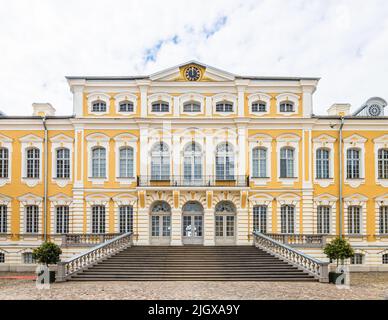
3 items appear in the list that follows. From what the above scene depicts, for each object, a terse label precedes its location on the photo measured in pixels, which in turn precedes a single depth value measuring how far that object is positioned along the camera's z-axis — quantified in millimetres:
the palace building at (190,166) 30219
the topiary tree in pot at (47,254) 23656
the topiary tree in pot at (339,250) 24433
